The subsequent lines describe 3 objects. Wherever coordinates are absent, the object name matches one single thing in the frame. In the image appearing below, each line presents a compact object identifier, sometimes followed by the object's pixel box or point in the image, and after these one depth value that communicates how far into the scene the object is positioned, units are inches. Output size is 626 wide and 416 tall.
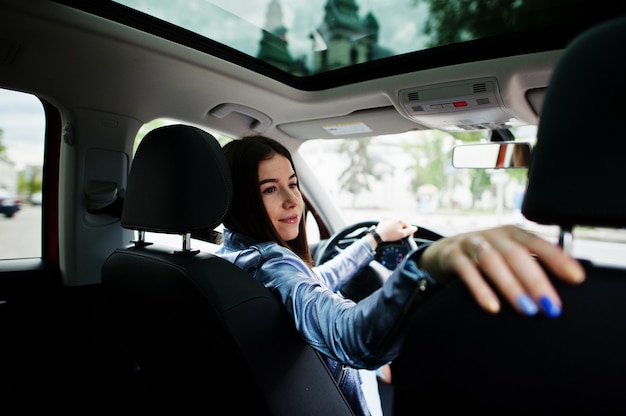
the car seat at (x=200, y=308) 45.3
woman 23.6
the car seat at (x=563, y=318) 22.3
